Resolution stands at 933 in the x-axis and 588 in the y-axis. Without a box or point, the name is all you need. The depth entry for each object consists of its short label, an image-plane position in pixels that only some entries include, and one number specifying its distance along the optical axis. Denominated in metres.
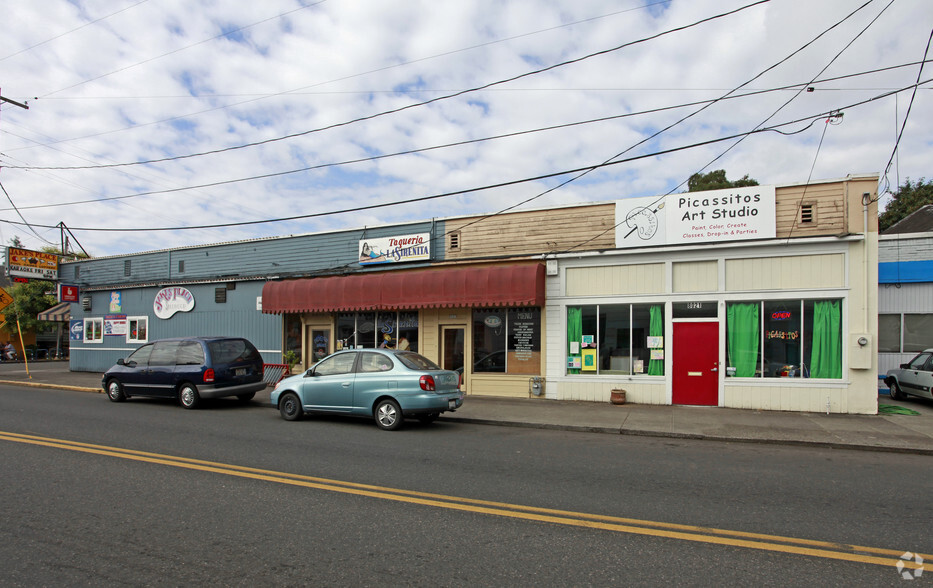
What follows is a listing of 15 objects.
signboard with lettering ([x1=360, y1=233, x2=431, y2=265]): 16.36
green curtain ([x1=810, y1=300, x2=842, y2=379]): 12.14
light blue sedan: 10.21
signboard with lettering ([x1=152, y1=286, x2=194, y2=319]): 21.16
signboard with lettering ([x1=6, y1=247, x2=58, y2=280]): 22.64
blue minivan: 13.23
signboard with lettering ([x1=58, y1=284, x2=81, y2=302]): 23.78
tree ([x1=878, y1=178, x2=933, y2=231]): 29.98
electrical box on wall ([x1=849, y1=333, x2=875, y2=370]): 11.75
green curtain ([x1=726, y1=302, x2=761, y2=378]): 12.73
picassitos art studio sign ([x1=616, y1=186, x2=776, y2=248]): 12.59
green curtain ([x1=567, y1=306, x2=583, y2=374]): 14.33
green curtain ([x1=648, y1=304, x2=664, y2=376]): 13.44
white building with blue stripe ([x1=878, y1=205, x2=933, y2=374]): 16.16
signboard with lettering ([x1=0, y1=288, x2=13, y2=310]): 19.92
